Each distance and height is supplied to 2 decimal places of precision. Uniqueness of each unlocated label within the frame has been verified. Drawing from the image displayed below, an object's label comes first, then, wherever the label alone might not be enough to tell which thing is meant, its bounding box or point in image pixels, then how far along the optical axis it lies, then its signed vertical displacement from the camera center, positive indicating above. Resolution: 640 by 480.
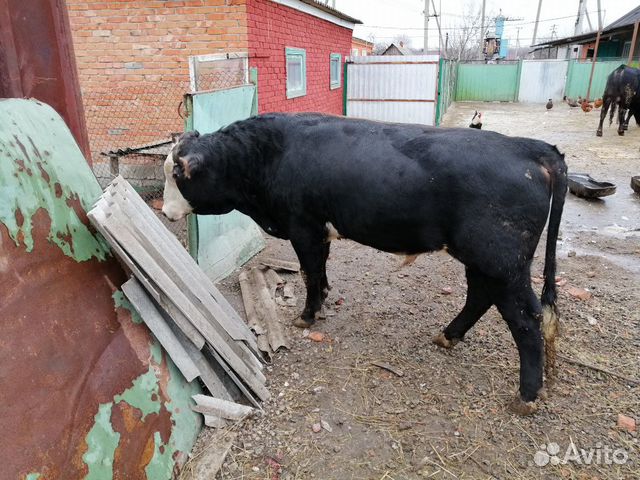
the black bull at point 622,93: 13.03 -0.43
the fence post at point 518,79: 25.20 -0.12
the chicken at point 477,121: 9.75 -0.91
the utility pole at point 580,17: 39.84 +4.96
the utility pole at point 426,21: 35.58 +4.05
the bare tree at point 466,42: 51.44 +3.87
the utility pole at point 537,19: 43.53 +5.30
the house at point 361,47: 29.91 +1.90
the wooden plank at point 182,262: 2.91 -1.19
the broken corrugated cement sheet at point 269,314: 3.68 -1.93
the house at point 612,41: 22.61 +2.07
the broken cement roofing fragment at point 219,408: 2.71 -1.84
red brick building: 6.84 +0.33
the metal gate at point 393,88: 13.01 -0.31
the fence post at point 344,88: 13.59 -0.33
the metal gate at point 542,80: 24.69 -0.16
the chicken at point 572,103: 21.52 -1.14
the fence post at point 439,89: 13.09 -0.36
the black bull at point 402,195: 2.78 -0.76
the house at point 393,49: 31.59 +1.73
